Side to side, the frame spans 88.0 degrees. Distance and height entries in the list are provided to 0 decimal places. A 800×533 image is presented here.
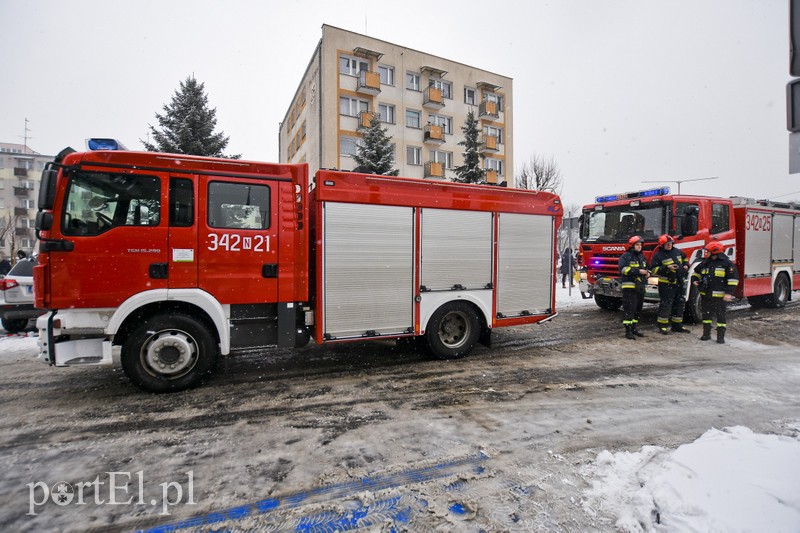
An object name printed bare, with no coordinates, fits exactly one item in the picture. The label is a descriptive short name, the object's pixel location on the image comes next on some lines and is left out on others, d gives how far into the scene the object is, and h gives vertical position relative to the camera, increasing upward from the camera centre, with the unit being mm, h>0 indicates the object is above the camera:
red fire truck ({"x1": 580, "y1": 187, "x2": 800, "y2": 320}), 8859 +564
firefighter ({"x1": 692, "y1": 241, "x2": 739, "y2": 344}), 7612 -497
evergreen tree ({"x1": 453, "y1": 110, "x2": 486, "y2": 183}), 21141 +5218
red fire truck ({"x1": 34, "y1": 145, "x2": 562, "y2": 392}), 4355 -27
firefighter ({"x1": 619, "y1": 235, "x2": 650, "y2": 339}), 7840 -439
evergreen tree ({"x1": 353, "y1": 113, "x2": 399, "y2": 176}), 18750 +4919
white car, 7418 -610
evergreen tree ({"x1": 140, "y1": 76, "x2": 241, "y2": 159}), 18000 +5836
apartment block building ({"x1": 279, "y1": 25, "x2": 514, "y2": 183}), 25234 +10467
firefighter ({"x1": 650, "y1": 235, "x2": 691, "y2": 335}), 8164 -416
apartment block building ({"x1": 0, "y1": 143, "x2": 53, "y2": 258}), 48188 +8533
